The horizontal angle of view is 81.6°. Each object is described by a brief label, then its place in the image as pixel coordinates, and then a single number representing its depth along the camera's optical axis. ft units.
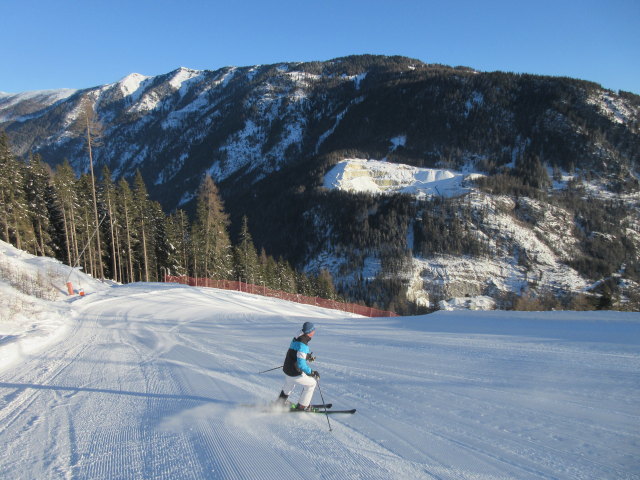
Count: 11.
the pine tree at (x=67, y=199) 110.52
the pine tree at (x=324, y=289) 213.46
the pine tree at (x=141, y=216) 127.44
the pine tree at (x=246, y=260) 150.82
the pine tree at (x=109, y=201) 115.55
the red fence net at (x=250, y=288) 110.83
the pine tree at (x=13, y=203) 98.15
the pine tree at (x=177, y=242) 139.85
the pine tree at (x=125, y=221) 122.72
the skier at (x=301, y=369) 19.01
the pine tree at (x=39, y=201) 114.01
